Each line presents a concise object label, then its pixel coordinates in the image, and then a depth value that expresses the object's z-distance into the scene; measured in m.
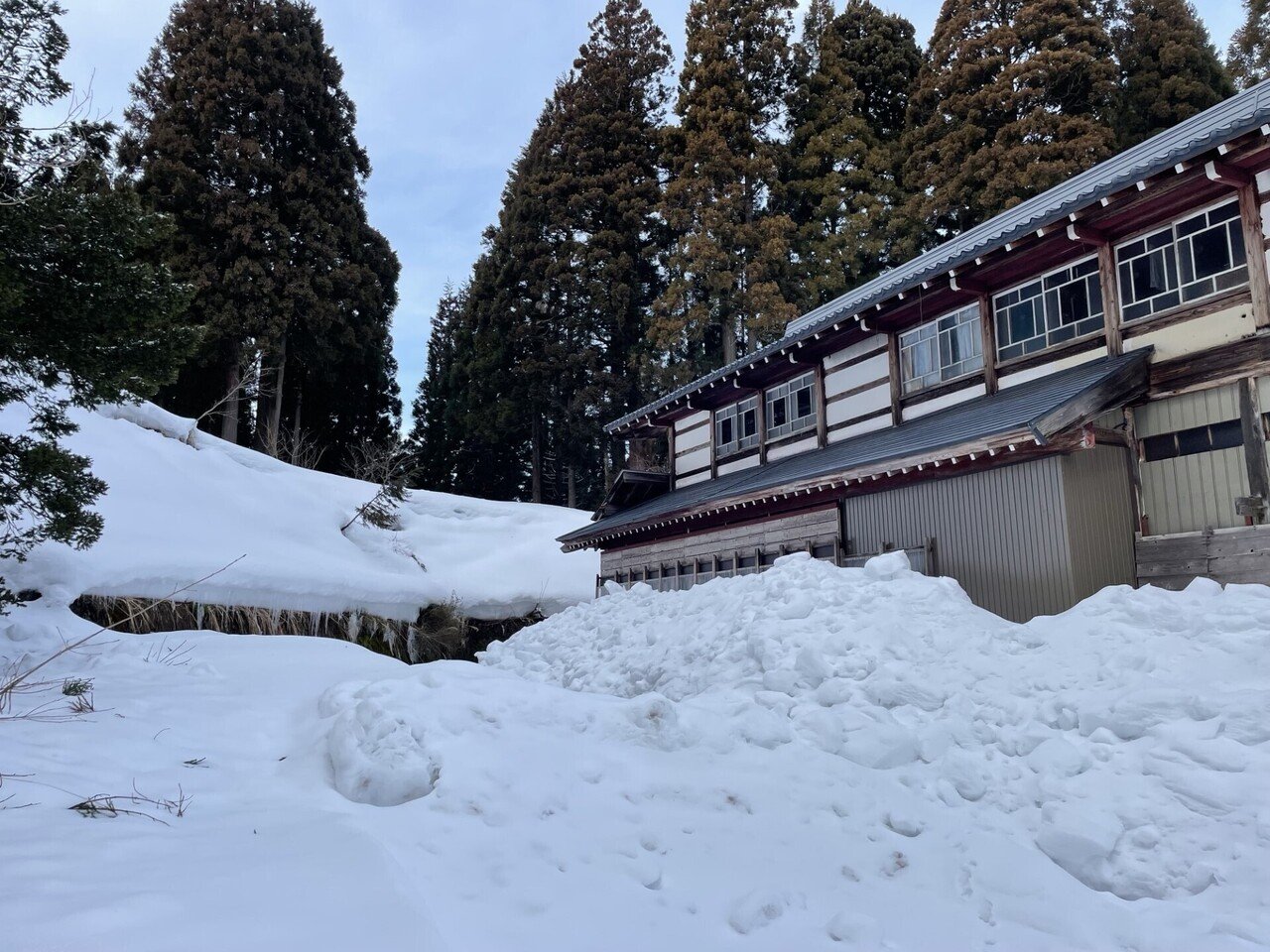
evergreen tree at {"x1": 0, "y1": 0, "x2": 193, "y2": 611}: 7.60
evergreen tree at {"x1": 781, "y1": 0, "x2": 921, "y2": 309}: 26.91
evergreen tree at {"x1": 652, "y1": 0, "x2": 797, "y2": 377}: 26.30
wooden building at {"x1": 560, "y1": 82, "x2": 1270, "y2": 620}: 8.70
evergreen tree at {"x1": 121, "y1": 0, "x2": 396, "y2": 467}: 24.38
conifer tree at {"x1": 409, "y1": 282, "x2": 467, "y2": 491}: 36.31
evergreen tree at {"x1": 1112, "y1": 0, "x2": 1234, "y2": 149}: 24.73
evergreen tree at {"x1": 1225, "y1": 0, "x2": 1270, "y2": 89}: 26.12
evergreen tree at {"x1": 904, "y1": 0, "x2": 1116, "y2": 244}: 22.70
